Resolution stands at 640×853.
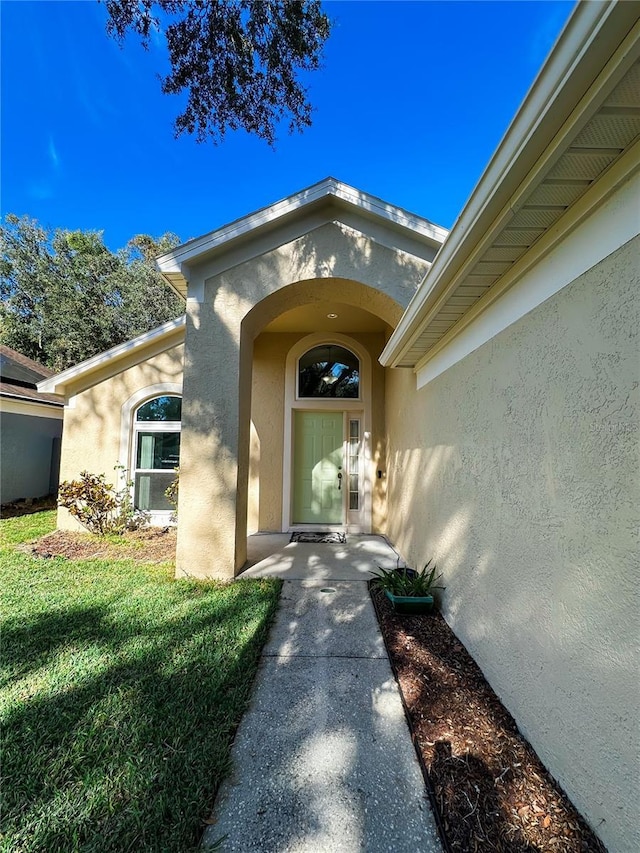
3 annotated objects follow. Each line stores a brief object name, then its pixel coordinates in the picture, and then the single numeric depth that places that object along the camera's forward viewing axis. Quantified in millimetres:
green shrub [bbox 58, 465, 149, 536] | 7758
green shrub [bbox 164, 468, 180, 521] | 8053
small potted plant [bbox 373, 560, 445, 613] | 4195
